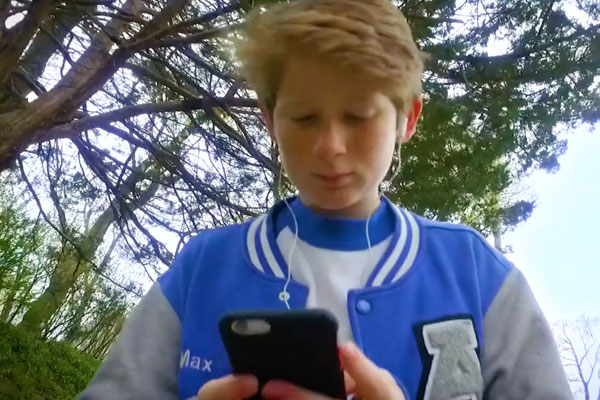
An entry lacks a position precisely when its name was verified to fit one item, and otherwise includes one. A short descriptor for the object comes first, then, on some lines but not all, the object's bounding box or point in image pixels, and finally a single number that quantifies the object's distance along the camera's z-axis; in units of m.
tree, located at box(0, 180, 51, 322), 4.31
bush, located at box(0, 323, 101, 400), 4.73
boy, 0.70
